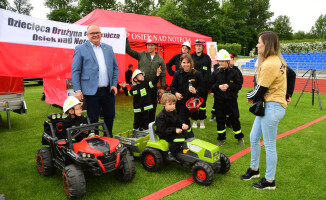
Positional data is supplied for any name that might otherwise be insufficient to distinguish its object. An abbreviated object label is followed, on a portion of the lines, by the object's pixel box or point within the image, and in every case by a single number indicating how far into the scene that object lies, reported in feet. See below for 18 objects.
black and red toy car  9.96
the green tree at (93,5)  143.95
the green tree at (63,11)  138.62
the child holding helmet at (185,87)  16.19
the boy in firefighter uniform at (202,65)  19.69
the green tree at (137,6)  163.73
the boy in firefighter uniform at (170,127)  12.09
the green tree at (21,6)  158.10
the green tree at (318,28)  232.90
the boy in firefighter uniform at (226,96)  16.33
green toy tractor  11.43
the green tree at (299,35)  243.60
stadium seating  75.00
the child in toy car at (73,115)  12.23
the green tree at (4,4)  142.29
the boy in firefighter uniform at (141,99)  17.49
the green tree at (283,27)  229.70
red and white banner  14.75
